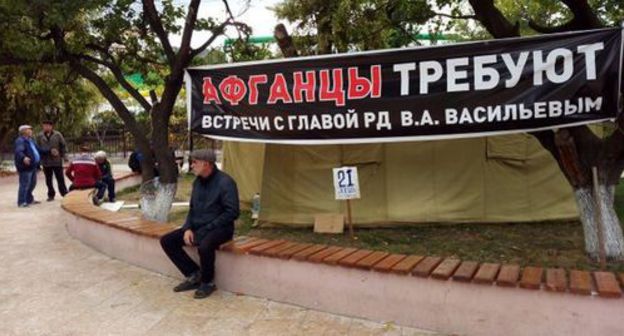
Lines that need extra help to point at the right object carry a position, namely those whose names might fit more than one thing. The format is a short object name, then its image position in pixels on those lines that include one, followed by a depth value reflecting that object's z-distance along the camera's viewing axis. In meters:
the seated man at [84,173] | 10.44
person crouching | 11.14
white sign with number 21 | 6.26
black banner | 5.01
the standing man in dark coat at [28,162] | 10.70
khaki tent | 8.17
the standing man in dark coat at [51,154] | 11.37
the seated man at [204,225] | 5.08
